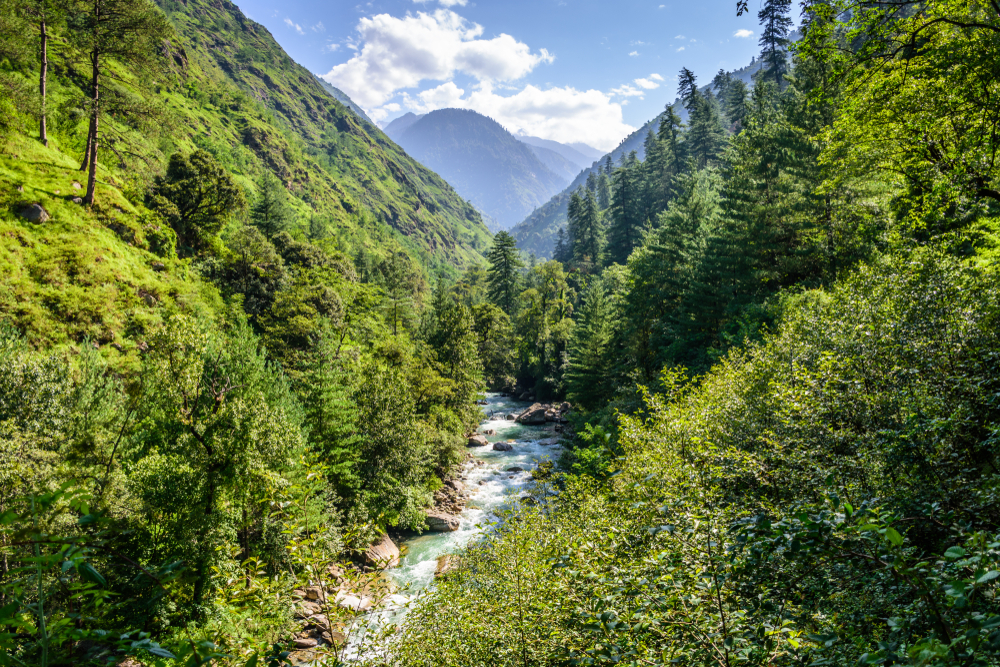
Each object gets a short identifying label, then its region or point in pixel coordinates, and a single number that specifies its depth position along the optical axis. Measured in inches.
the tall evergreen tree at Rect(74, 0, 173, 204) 1015.0
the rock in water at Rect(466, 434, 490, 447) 1600.1
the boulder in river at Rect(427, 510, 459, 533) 1028.5
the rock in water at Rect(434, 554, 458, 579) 805.5
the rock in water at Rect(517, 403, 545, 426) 1908.2
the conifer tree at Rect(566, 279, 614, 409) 1572.3
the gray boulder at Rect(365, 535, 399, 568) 871.3
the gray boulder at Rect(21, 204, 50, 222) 942.5
